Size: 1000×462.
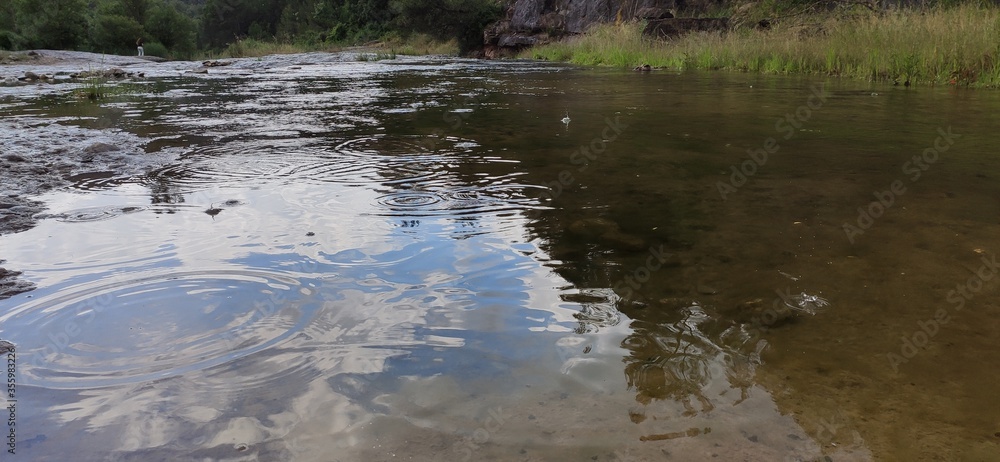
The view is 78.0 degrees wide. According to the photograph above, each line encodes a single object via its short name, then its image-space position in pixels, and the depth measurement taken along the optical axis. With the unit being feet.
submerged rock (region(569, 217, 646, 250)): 8.28
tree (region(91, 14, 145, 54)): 130.93
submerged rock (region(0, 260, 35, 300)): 6.73
